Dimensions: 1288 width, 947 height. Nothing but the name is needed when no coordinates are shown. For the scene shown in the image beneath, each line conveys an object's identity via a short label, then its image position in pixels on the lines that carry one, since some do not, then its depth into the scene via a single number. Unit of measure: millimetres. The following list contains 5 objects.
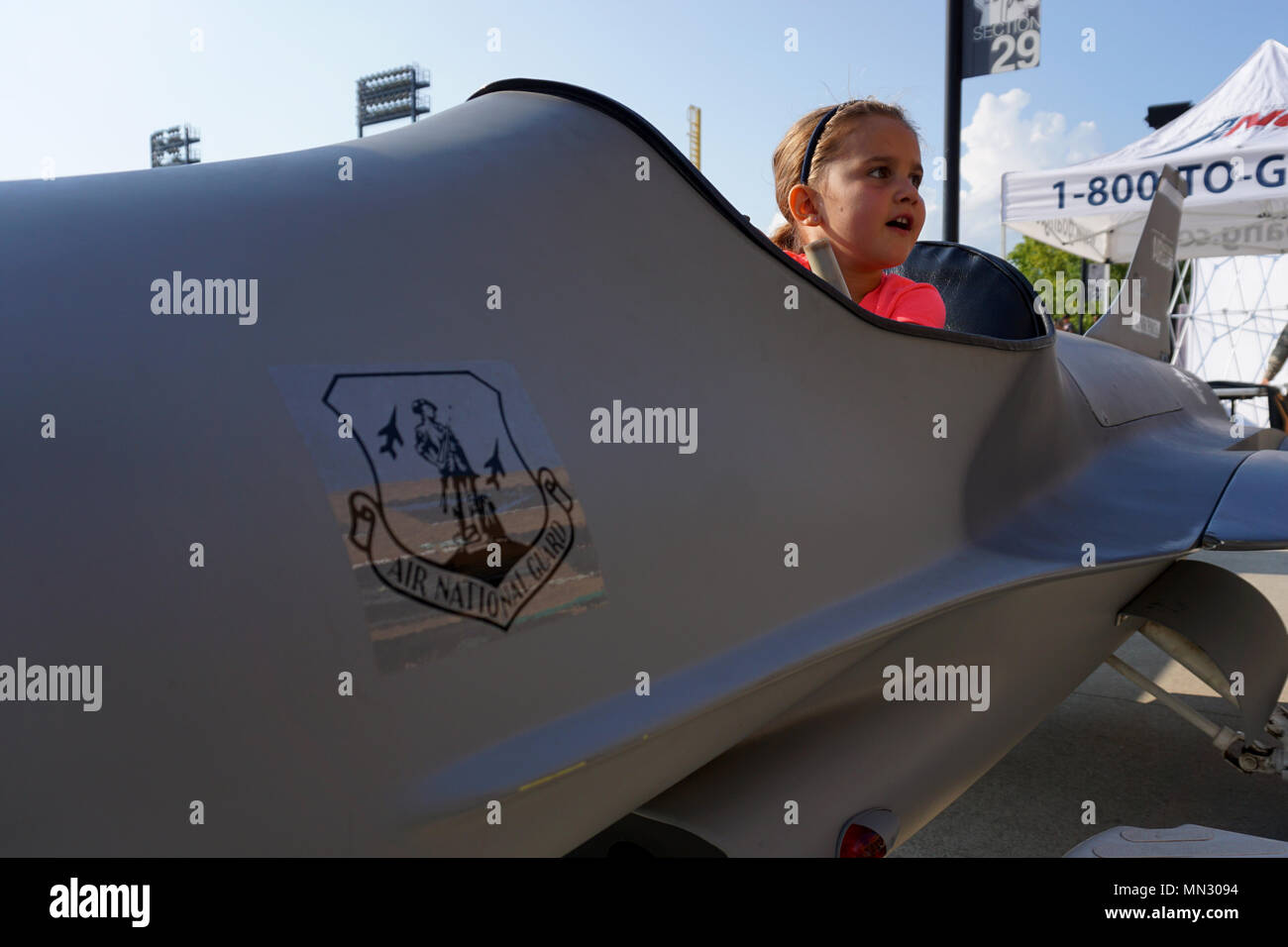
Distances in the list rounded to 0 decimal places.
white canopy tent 8016
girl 1979
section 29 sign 5246
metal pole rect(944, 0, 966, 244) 5336
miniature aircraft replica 755
